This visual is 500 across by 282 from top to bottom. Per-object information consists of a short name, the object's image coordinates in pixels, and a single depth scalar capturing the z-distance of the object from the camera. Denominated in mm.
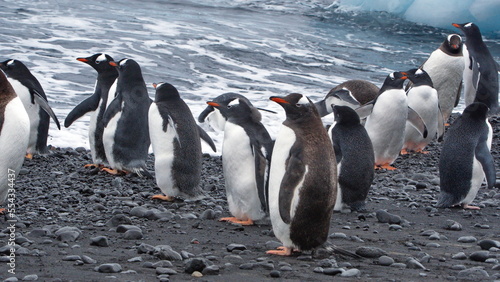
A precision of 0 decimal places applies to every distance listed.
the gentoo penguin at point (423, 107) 15625
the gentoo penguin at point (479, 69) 19578
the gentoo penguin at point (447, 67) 19031
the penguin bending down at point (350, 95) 15885
